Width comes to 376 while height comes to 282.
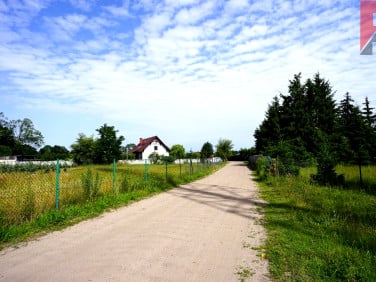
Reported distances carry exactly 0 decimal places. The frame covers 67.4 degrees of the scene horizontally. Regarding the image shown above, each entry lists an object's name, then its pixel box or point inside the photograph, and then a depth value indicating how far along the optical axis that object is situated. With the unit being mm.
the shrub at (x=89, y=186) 9836
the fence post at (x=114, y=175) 11634
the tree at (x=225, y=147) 83125
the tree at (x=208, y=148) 80175
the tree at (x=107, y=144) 51938
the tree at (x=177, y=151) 69812
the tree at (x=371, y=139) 17797
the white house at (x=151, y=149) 70188
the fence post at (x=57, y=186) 8320
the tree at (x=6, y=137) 84062
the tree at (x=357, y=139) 17047
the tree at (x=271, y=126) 45000
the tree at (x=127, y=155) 69900
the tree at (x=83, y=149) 58750
